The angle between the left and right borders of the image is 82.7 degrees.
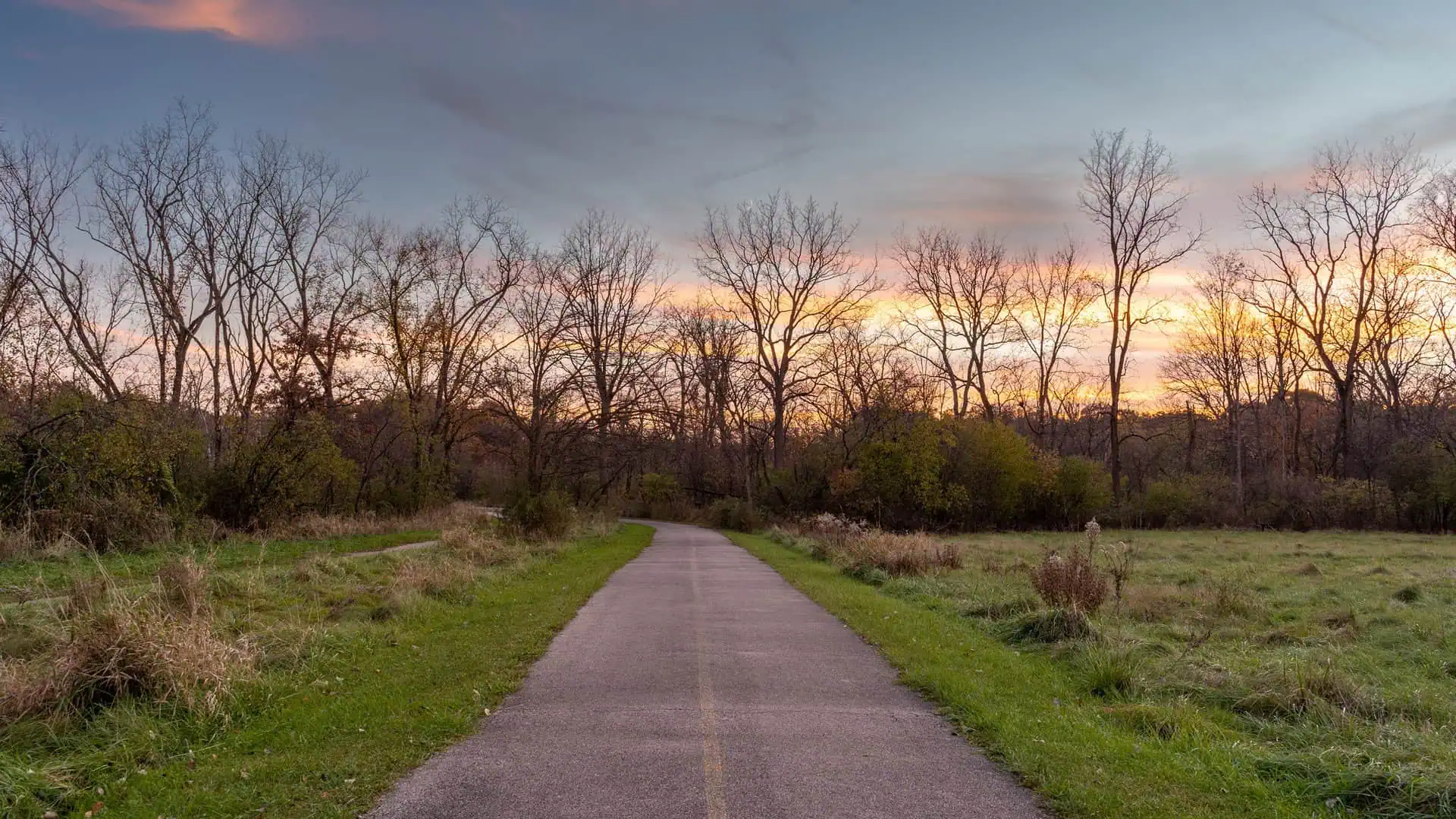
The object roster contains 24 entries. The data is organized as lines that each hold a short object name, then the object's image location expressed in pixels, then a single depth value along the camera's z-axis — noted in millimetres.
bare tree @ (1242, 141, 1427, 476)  44906
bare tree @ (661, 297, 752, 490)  55719
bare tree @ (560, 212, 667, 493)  37156
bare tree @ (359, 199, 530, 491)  39875
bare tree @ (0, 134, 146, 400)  29562
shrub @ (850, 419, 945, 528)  40438
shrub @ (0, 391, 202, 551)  18094
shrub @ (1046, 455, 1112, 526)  44719
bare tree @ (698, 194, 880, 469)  51344
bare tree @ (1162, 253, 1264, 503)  54938
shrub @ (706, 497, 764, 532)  45438
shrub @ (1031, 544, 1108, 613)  11734
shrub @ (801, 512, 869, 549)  26255
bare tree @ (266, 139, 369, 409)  36188
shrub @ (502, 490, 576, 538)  25984
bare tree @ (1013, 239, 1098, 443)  51219
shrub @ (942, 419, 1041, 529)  42406
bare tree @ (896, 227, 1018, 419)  51438
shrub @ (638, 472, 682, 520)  58500
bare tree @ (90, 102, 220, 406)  34094
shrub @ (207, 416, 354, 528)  26391
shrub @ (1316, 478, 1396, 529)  40250
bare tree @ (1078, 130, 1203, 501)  46406
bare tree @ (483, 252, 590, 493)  31625
